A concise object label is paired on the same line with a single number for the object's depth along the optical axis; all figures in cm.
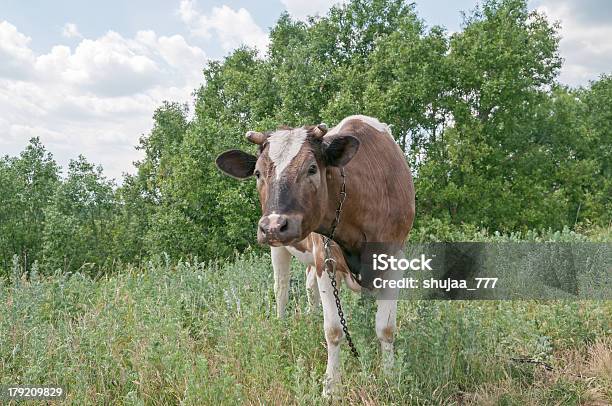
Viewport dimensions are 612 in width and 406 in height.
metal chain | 438
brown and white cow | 370
